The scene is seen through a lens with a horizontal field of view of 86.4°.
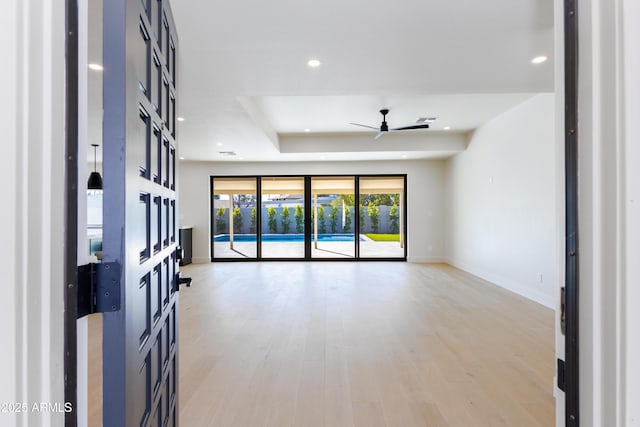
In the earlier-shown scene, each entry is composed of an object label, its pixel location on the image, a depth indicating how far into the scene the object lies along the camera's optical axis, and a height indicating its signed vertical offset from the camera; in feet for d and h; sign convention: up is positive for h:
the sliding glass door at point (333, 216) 28.09 -0.13
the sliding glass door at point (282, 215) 28.37 -0.03
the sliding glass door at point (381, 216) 27.94 -0.14
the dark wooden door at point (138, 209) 2.53 +0.05
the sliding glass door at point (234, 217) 28.45 -0.18
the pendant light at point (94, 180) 12.19 +1.35
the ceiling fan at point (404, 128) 17.06 +5.19
